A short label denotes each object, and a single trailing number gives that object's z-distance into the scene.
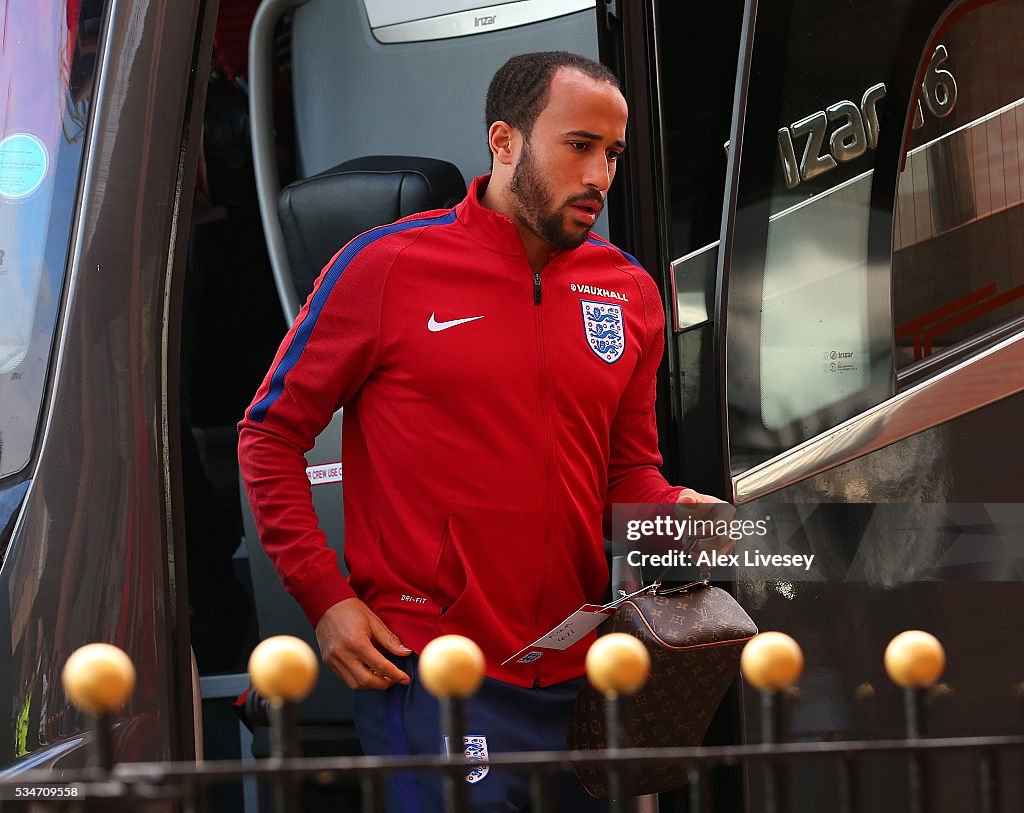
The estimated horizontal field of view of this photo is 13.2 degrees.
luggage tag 5.08
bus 4.94
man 5.06
